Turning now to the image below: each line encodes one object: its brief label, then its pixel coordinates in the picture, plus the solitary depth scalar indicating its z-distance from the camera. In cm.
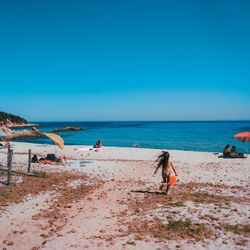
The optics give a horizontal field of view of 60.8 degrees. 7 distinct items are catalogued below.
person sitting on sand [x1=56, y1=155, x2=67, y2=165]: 1818
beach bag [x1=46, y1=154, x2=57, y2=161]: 1883
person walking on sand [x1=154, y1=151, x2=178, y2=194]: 1012
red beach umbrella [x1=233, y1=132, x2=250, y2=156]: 2145
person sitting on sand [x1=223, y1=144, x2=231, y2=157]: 2291
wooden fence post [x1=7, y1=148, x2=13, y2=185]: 1098
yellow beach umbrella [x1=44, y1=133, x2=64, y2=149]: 1666
